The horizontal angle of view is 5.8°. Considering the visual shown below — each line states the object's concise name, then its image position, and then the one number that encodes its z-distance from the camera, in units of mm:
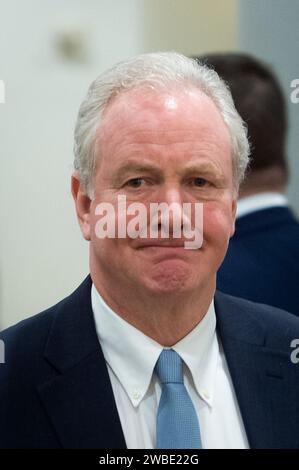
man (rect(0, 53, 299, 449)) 2700
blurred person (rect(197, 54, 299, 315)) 2895
